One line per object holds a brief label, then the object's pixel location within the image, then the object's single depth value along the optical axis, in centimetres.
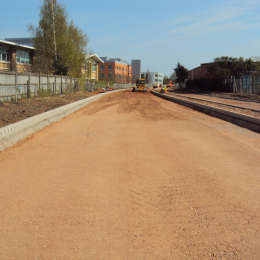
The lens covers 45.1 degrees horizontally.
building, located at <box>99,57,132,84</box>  12365
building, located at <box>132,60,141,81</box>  18958
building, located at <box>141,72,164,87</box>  19288
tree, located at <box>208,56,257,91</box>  4549
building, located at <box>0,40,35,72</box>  4128
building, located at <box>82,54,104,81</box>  7600
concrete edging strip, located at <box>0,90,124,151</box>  838
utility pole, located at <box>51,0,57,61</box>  4182
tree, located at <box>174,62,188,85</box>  8775
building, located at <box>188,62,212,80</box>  5870
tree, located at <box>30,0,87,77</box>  4488
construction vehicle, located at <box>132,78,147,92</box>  5422
